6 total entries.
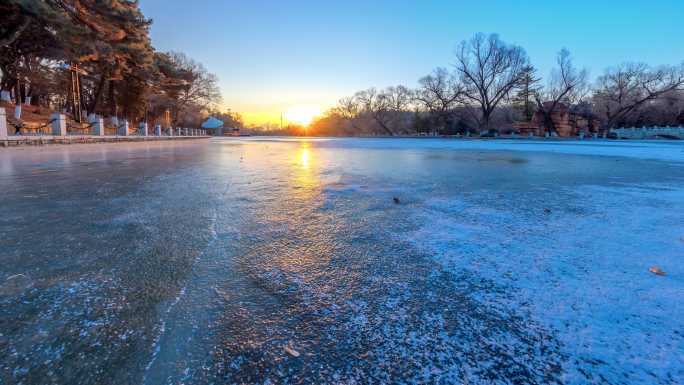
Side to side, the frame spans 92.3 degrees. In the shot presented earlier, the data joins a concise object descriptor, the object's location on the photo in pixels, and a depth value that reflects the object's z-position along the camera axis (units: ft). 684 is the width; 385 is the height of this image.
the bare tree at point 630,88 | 113.68
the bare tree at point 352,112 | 211.41
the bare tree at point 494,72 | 115.14
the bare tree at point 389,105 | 184.75
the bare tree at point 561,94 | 113.50
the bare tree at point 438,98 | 136.05
